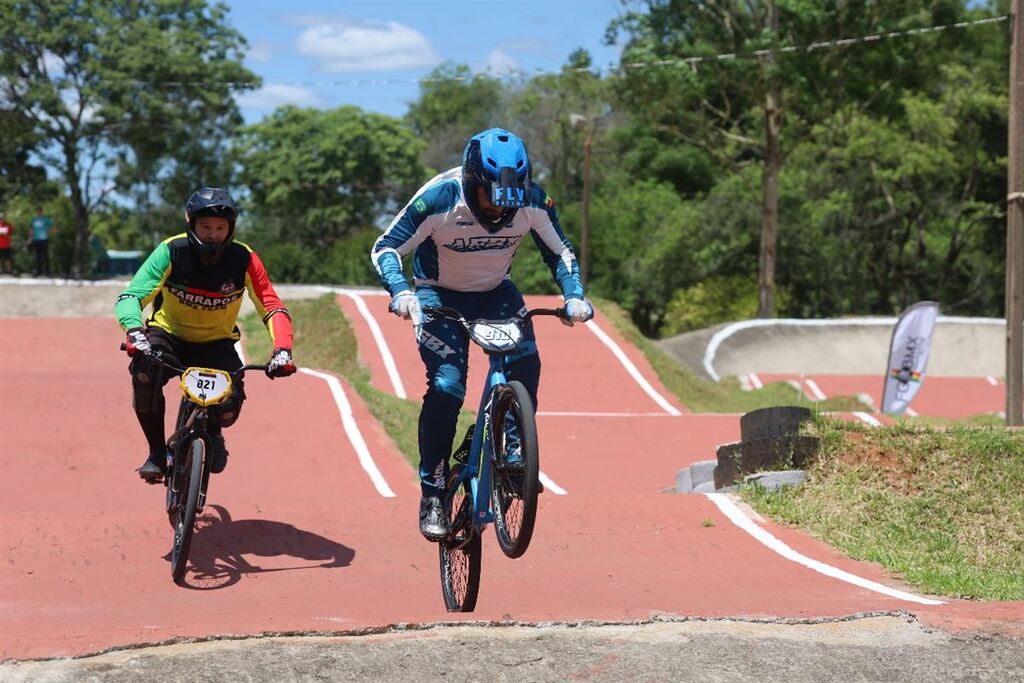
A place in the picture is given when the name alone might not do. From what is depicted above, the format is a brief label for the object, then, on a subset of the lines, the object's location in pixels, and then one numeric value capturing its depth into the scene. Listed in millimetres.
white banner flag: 20516
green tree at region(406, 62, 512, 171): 74188
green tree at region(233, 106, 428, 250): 63344
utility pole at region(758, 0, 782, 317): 35281
